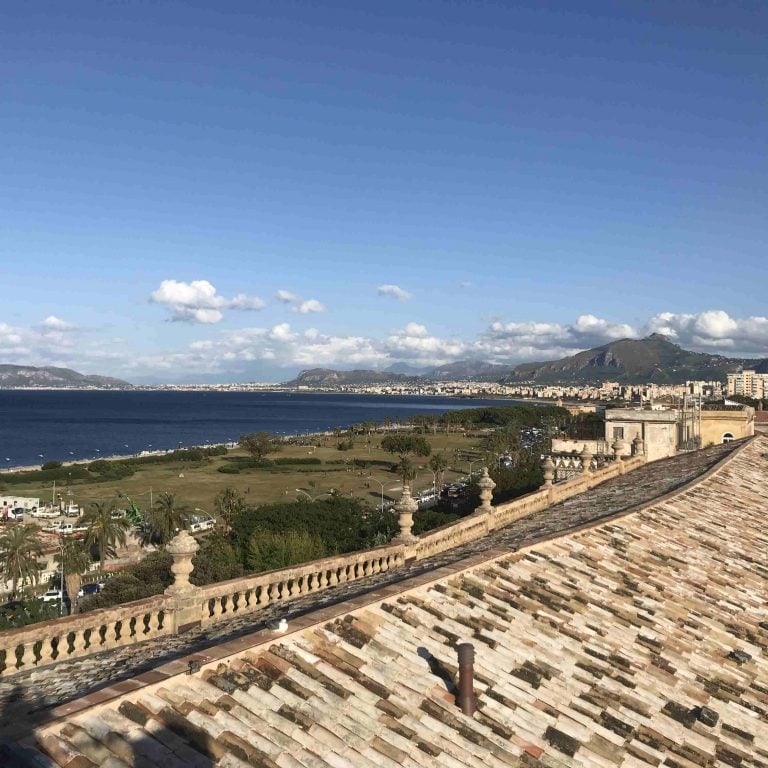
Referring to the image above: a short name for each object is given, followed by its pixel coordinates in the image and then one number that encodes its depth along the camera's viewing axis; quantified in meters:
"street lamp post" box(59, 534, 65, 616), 38.07
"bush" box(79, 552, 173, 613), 35.12
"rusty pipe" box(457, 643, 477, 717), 8.70
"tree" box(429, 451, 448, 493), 86.18
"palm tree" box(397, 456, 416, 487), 102.57
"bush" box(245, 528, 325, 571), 36.31
